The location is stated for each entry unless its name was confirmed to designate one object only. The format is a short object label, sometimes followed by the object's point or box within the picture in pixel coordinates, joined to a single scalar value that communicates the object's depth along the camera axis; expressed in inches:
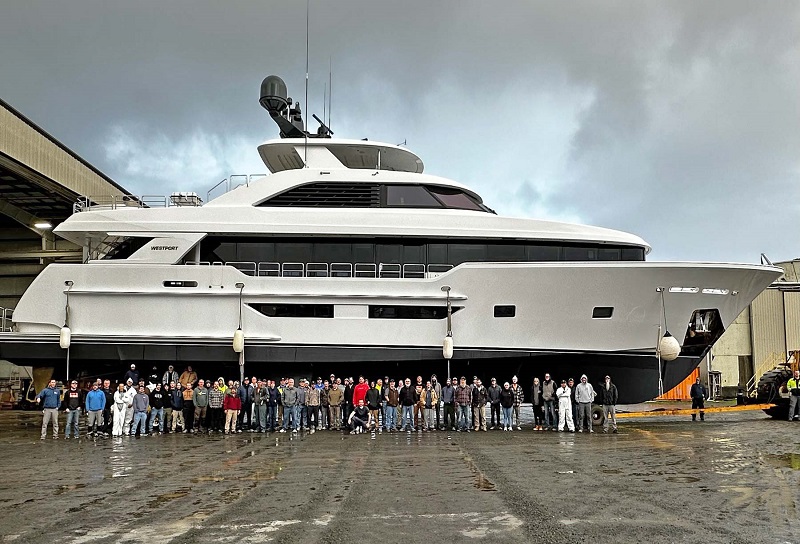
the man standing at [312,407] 525.3
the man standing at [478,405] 519.2
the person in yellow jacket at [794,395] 585.9
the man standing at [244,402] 529.3
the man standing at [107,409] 521.7
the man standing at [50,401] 501.7
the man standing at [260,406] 522.9
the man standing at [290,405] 517.0
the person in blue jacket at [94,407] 498.9
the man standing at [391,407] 518.3
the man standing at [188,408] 526.0
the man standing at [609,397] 505.1
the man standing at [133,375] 559.2
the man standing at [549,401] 522.3
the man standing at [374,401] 514.3
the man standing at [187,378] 565.6
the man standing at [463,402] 516.4
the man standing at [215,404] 524.1
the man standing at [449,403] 520.4
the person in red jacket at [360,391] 517.0
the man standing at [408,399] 519.5
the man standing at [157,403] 516.4
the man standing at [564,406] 511.5
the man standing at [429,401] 523.2
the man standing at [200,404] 520.7
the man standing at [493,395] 529.0
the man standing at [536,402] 533.3
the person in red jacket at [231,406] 516.4
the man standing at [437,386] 536.6
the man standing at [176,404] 524.4
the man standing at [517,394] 527.5
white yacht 549.6
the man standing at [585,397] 505.4
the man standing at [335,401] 534.9
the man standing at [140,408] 506.0
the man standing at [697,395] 617.4
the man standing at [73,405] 495.2
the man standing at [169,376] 552.4
